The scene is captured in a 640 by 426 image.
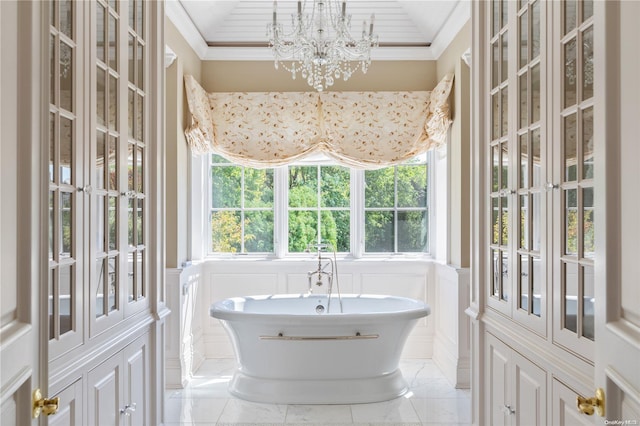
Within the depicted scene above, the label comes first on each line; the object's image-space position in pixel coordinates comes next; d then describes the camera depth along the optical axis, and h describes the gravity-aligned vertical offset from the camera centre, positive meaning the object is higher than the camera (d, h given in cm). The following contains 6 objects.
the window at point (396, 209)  554 +2
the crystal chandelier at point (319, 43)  369 +105
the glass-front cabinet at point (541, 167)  190 +16
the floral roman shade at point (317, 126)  528 +75
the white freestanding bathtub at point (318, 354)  403 -96
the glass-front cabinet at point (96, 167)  190 +16
